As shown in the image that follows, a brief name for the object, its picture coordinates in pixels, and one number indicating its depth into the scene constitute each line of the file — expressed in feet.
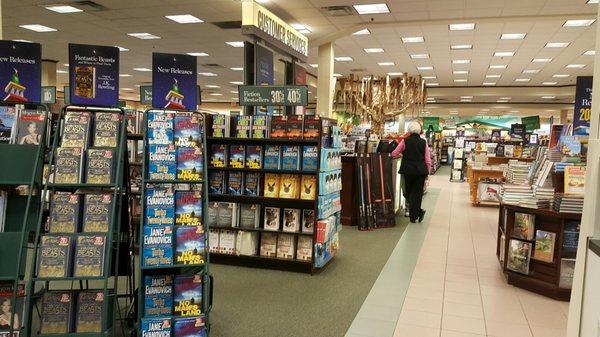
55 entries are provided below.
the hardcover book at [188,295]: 10.68
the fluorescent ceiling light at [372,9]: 28.68
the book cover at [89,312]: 10.09
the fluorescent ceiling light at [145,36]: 37.61
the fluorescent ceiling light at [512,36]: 35.22
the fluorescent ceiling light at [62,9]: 30.18
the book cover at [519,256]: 15.61
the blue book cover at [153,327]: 10.30
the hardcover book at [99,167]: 10.08
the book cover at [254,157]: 17.07
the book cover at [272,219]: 17.11
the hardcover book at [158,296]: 10.60
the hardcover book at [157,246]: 10.28
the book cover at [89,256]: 9.75
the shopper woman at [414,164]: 26.07
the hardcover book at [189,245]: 10.48
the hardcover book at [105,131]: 10.47
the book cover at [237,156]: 17.13
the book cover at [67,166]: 9.95
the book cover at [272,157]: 16.85
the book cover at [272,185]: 17.03
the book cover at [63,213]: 9.86
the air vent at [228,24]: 33.00
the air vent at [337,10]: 28.96
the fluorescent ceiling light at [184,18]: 31.95
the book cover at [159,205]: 10.55
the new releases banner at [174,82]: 11.64
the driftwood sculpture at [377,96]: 36.42
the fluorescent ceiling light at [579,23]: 31.11
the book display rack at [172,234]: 10.36
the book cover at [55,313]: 9.98
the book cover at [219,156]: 17.24
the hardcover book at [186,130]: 11.30
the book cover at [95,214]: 10.02
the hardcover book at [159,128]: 11.06
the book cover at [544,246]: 14.96
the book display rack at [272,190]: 16.60
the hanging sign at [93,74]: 10.78
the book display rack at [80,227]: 9.66
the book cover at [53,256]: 9.59
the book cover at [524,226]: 15.70
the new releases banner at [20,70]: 10.48
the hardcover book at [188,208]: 10.79
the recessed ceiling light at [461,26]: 32.37
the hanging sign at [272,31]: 21.36
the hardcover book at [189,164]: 10.95
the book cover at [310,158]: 16.40
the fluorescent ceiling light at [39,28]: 35.76
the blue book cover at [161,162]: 10.78
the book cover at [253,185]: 17.26
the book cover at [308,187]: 16.55
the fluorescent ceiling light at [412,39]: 37.32
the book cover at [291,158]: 16.67
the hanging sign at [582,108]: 17.74
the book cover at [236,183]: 17.37
